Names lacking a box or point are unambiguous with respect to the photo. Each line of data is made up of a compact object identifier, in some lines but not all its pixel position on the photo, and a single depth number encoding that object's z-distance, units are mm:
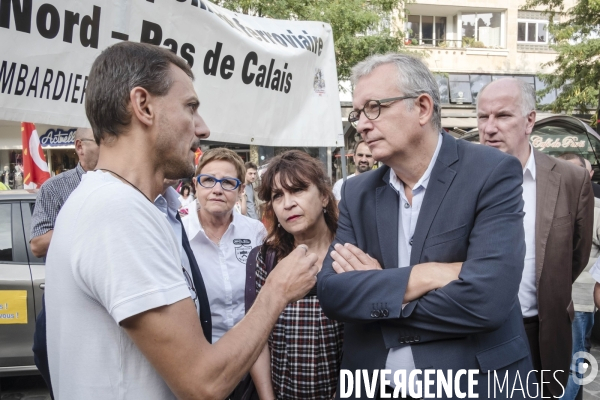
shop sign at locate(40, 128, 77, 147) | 22031
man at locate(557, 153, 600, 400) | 3396
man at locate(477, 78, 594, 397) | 2688
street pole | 4535
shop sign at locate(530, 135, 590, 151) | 8375
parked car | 4941
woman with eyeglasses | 3158
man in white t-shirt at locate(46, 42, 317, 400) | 1350
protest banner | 2502
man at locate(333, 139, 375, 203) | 5988
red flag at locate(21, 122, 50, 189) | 7172
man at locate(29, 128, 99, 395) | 3693
